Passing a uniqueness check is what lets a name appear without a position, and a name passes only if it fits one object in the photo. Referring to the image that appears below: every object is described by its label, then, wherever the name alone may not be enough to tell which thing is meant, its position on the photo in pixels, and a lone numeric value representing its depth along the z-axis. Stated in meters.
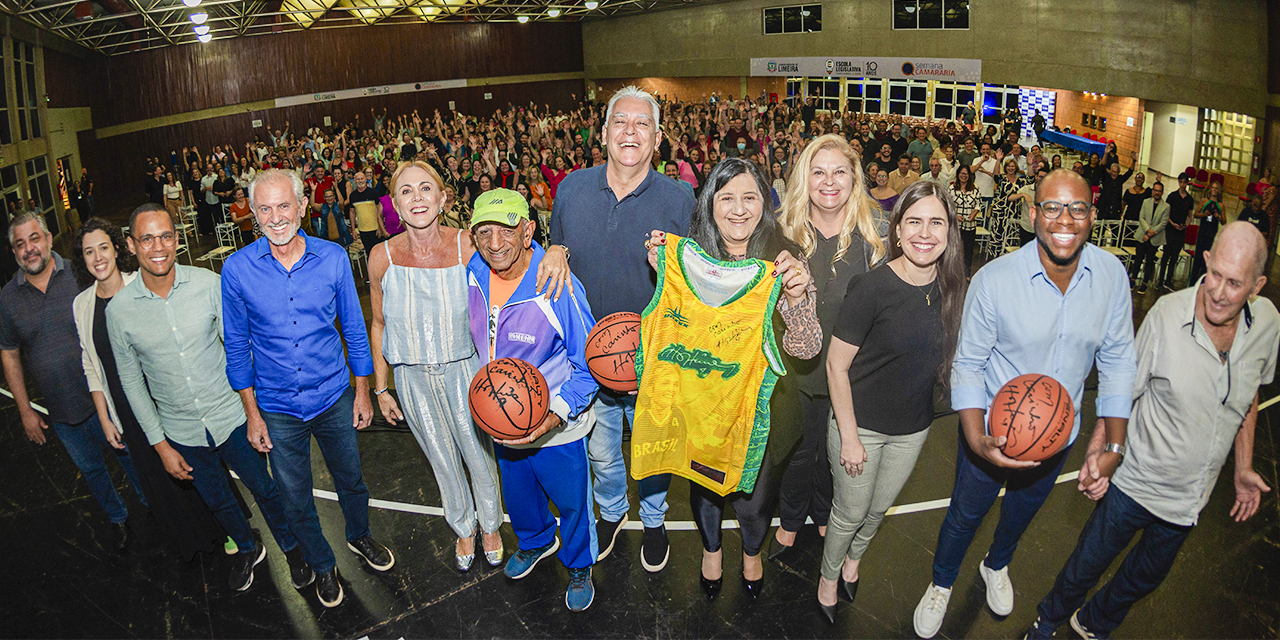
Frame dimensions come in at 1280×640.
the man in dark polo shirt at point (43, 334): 3.94
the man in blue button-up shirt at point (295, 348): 3.41
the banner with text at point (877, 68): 22.14
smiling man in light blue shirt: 2.86
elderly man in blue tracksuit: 3.21
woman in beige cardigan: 3.61
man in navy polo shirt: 3.51
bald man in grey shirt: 2.71
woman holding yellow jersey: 2.99
